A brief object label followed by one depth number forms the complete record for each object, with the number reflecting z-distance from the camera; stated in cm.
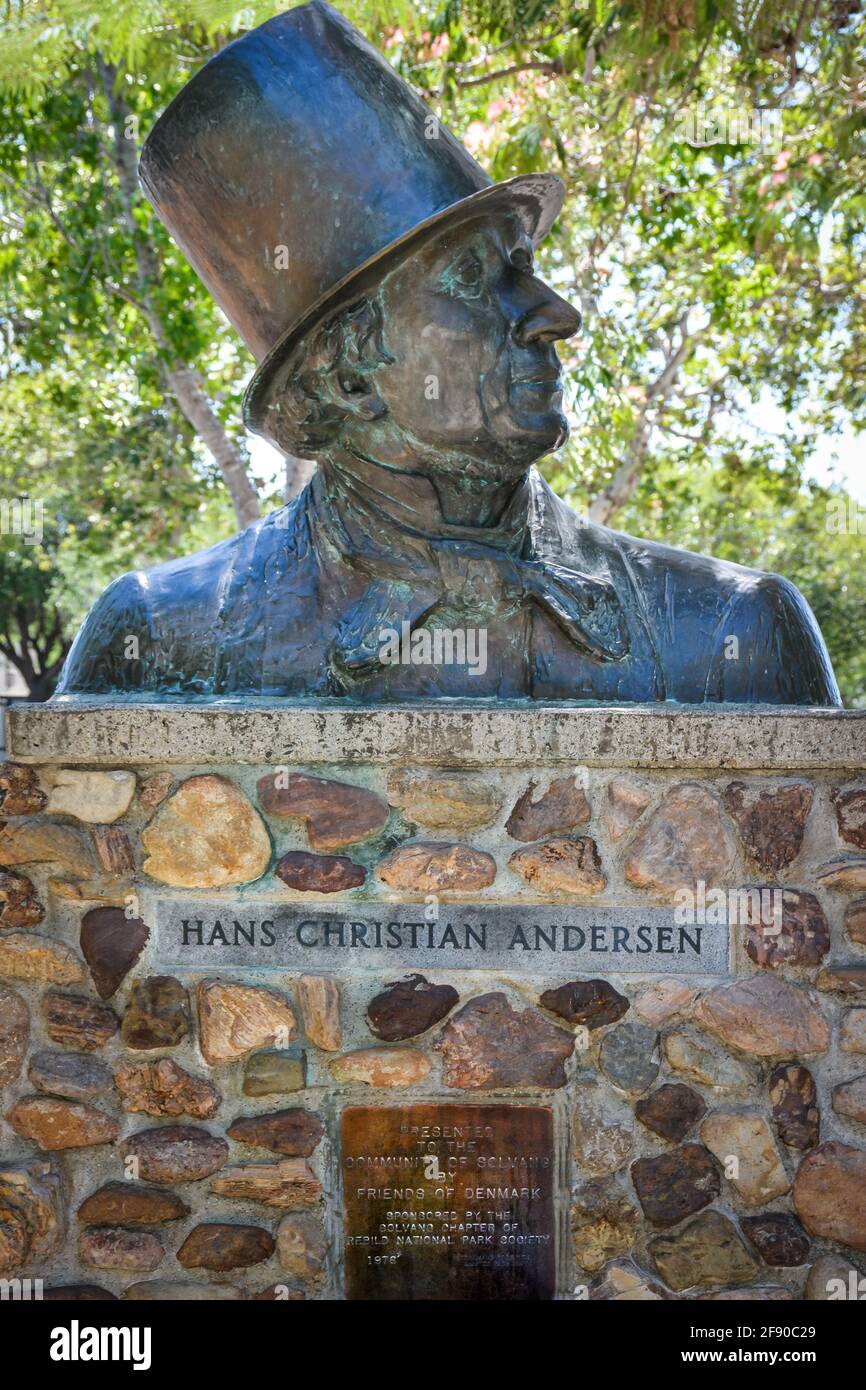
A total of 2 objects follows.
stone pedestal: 348
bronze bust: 388
